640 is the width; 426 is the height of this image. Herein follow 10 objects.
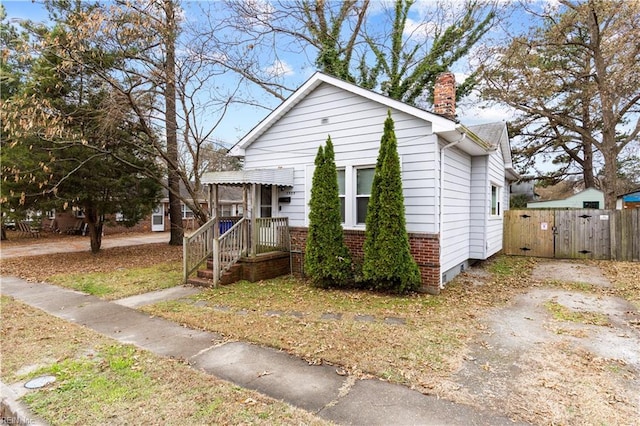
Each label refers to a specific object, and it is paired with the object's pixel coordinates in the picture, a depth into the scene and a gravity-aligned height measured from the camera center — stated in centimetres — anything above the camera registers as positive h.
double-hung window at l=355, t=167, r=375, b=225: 811 +57
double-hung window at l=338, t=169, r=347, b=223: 842 +56
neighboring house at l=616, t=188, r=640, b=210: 2450 +112
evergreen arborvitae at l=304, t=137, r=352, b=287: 754 -37
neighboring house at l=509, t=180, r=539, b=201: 2325 +176
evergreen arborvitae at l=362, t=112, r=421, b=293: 682 -24
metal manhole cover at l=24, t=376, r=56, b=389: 356 -175
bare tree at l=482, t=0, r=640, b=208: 1288 +608
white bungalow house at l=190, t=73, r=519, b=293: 730 +122
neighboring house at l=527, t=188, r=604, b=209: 2072 +91
